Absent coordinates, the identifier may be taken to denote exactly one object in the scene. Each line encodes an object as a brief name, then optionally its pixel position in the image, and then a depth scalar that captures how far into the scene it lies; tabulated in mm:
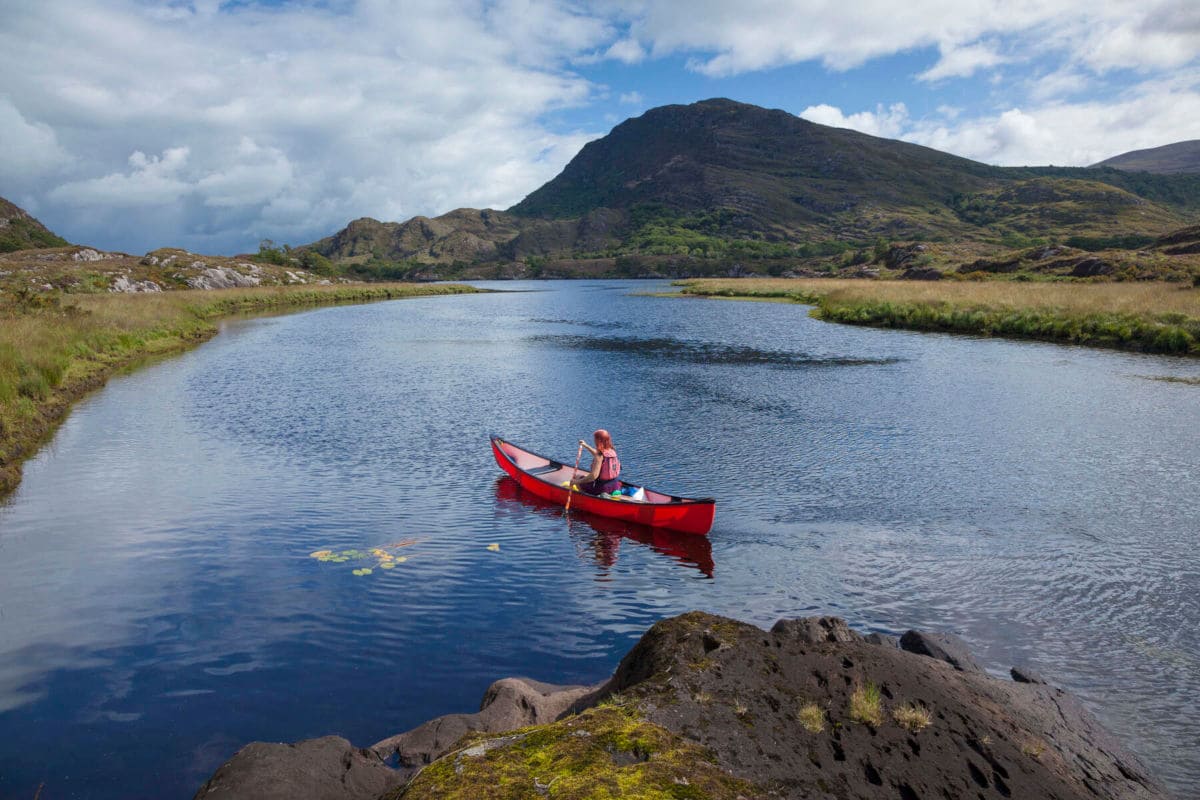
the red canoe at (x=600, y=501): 16062
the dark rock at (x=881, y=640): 9851
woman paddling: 17938
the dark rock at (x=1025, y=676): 9391
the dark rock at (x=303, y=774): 6406
